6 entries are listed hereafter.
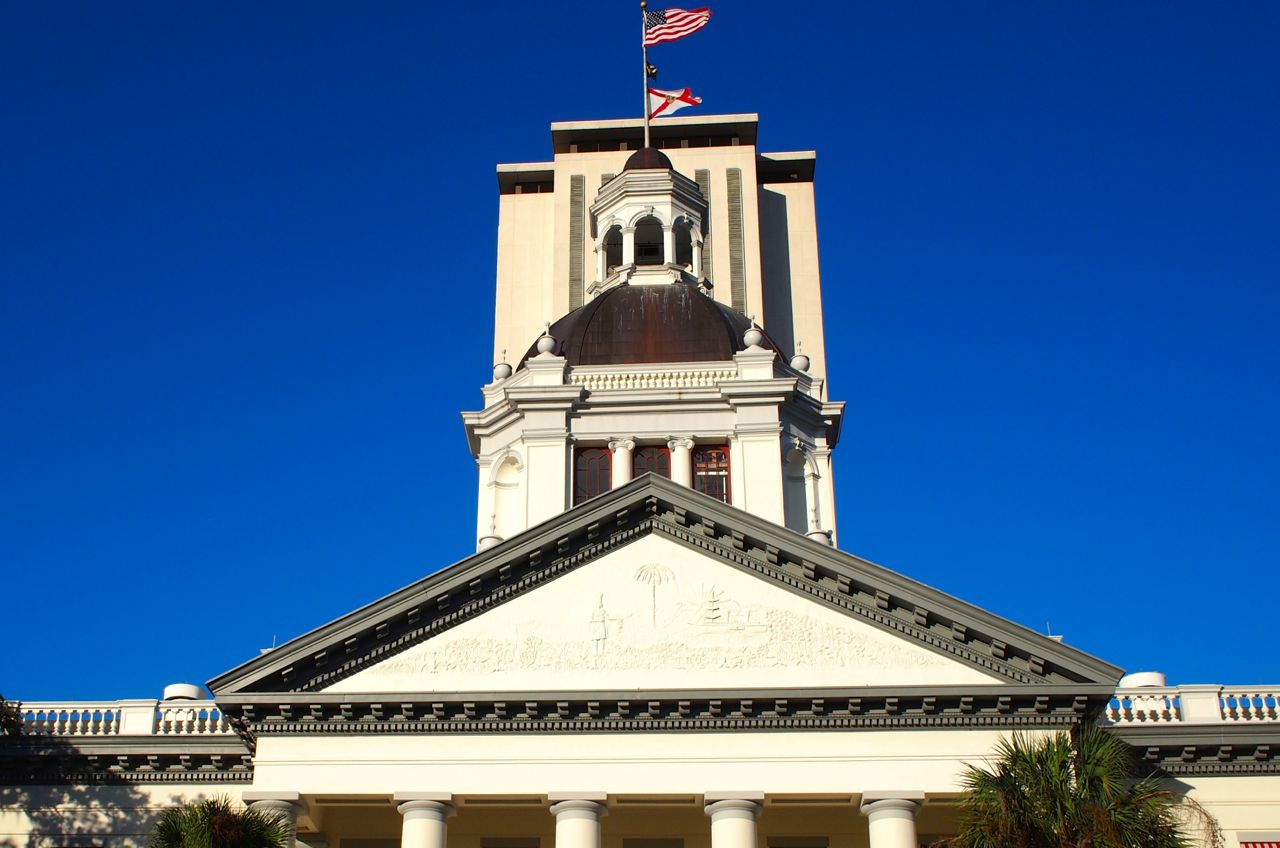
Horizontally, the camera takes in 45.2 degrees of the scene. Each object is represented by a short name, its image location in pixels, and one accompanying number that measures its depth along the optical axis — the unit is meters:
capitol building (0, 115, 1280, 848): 26.69
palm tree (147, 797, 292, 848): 22.41
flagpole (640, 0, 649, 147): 51.25
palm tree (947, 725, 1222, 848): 21.81
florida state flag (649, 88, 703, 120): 51.28
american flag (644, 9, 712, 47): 51.03
